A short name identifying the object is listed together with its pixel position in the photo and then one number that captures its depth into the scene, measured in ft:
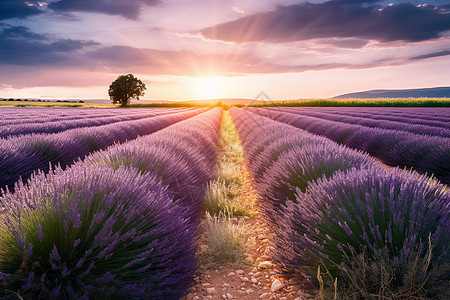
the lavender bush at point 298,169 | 9.73
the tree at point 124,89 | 198.90
